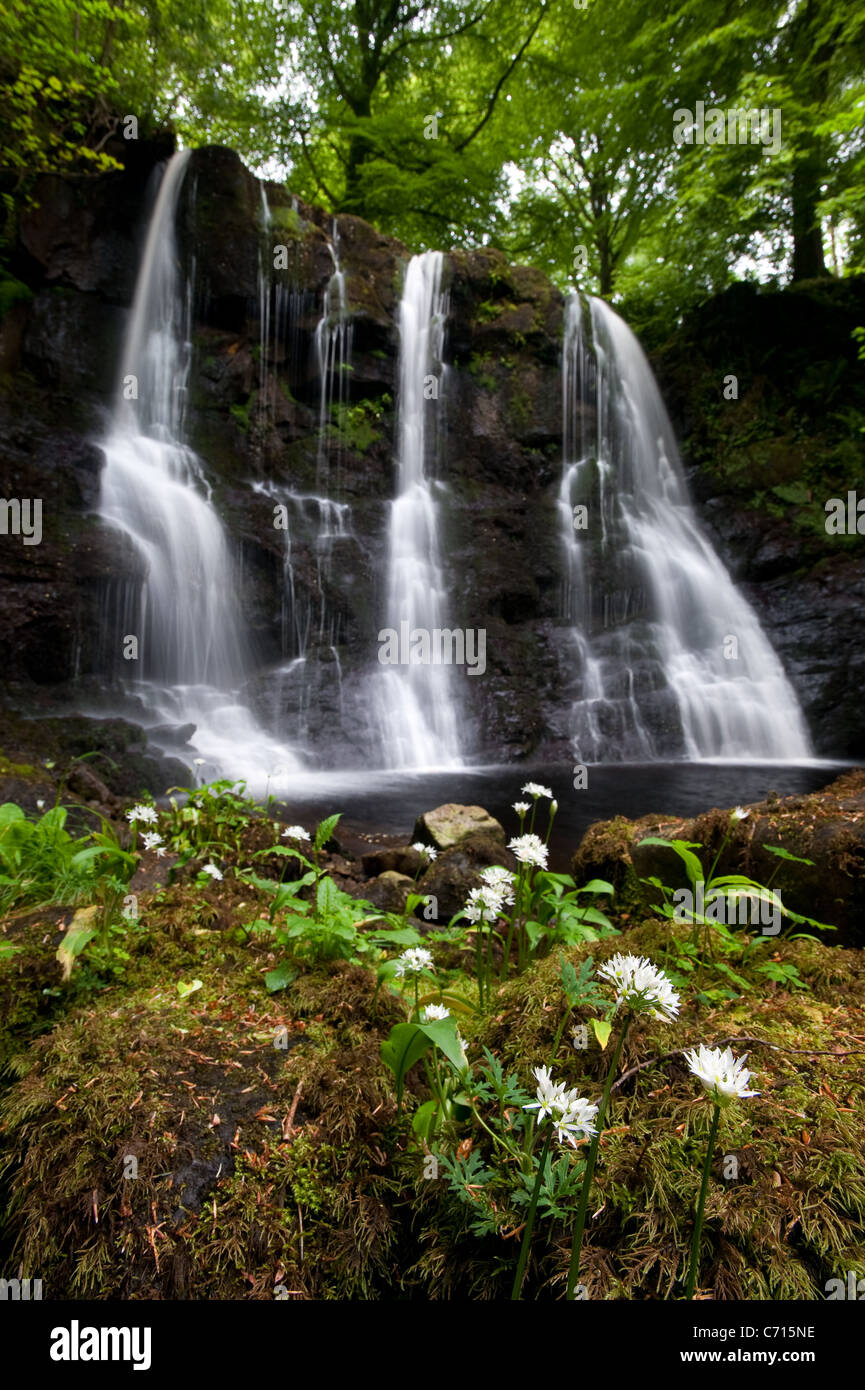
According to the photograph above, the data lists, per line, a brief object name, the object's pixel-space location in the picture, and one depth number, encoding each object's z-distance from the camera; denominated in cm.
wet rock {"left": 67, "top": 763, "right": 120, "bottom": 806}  525
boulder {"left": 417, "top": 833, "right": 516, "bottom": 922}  428
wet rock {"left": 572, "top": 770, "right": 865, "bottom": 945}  261
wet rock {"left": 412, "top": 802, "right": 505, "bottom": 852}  528
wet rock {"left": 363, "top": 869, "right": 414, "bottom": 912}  420
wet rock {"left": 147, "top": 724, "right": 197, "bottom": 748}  847
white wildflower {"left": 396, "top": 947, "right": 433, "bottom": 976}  166
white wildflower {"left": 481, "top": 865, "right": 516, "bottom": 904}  207
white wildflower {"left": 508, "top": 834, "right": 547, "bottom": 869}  226
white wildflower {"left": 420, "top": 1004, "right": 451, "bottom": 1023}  149
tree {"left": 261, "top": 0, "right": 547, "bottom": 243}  1619
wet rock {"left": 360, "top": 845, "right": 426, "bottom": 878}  489
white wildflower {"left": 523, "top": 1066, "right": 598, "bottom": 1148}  101
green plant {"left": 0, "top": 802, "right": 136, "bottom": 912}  260
